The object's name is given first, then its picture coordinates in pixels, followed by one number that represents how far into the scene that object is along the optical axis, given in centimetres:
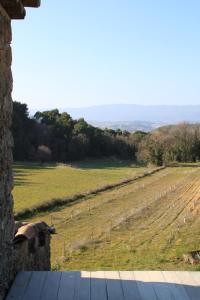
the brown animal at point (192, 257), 1278
